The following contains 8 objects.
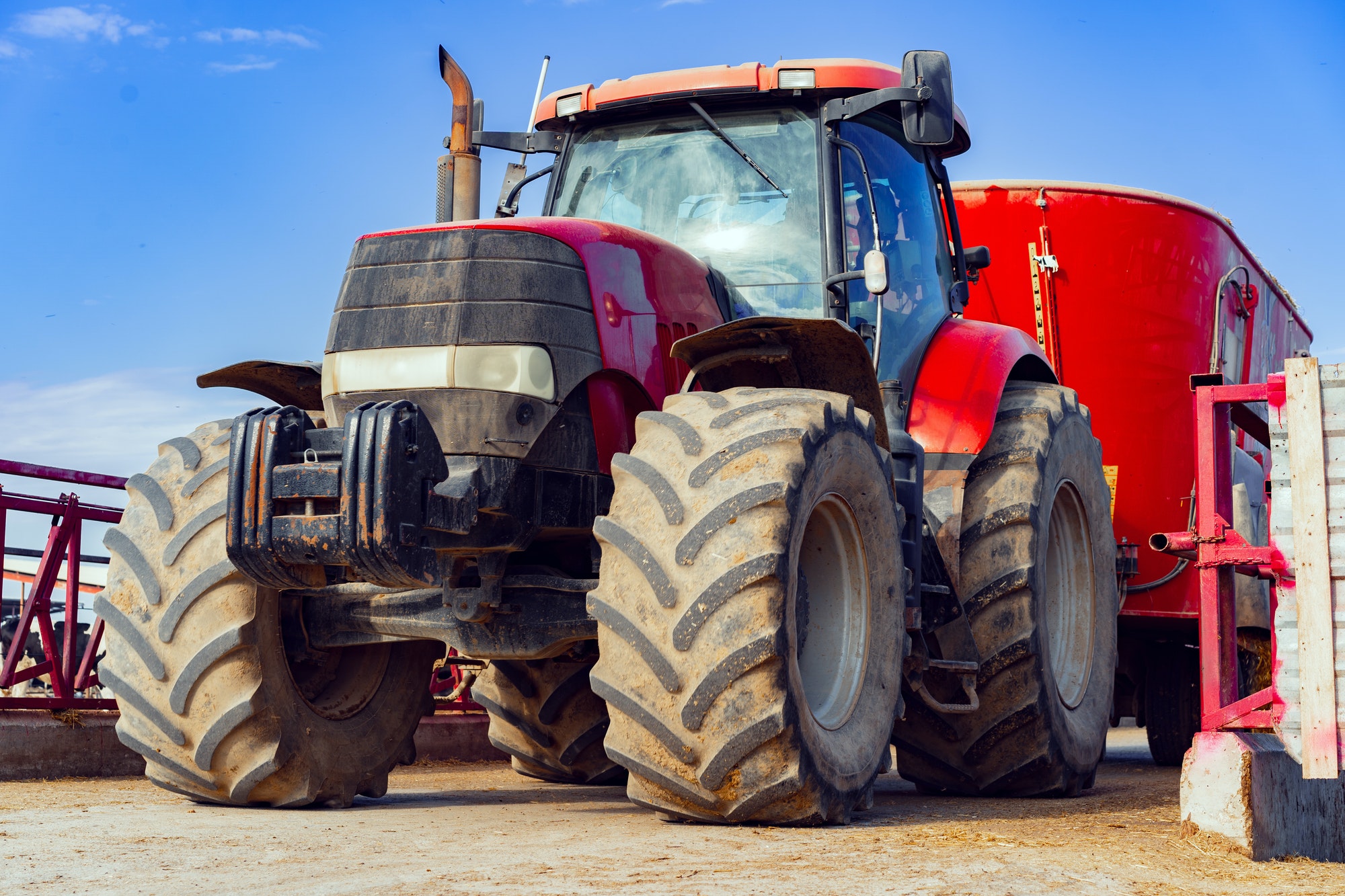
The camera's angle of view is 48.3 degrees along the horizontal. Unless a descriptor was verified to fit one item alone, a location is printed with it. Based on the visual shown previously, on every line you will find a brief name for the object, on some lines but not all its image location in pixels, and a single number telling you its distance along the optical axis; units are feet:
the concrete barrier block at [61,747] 22.43
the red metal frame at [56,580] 24.57
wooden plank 14.80
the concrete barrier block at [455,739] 28.27
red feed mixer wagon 28.81
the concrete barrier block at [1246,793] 15.10
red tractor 14.60
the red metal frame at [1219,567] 15.85
